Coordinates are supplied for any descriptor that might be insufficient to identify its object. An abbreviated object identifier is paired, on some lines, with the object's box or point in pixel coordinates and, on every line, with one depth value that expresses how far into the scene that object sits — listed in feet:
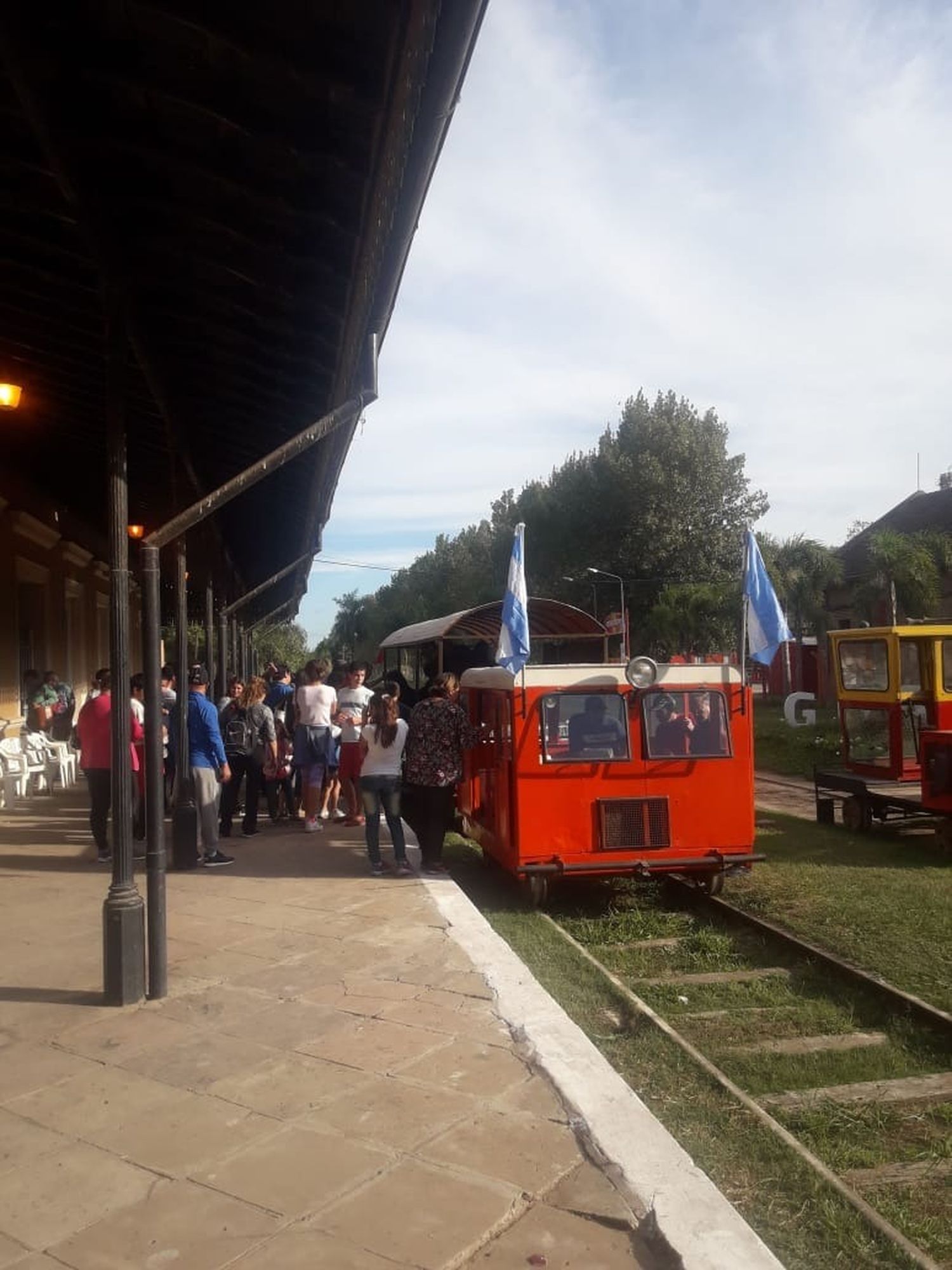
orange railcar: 26.48
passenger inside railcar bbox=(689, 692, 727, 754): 27.32
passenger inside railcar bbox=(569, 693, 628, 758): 26.84
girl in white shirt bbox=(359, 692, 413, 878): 28.63
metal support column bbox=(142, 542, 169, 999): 17.58
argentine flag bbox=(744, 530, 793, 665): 27.37
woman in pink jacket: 29.43
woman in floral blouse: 28.66
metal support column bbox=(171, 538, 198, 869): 28.81
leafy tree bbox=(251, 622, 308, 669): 153.92
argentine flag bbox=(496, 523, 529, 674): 26.58
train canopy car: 49.44
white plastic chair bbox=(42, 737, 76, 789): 48.78
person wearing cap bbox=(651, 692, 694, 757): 27.17
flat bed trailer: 36.29
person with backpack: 34.63
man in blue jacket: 29.04
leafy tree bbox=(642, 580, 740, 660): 113.60
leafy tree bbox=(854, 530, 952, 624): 79.30
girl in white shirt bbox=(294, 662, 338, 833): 34.65
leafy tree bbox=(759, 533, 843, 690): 103.96
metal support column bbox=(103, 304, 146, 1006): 17.17
